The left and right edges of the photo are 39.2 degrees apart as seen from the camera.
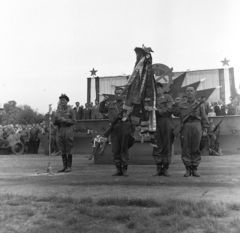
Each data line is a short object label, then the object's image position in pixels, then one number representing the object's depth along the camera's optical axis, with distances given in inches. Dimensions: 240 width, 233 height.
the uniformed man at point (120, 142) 307.4
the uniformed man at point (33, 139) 799.5
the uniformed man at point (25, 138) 809.5
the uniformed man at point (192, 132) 293.9
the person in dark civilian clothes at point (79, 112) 746.8
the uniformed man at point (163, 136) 302.0
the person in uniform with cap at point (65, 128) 350.7
